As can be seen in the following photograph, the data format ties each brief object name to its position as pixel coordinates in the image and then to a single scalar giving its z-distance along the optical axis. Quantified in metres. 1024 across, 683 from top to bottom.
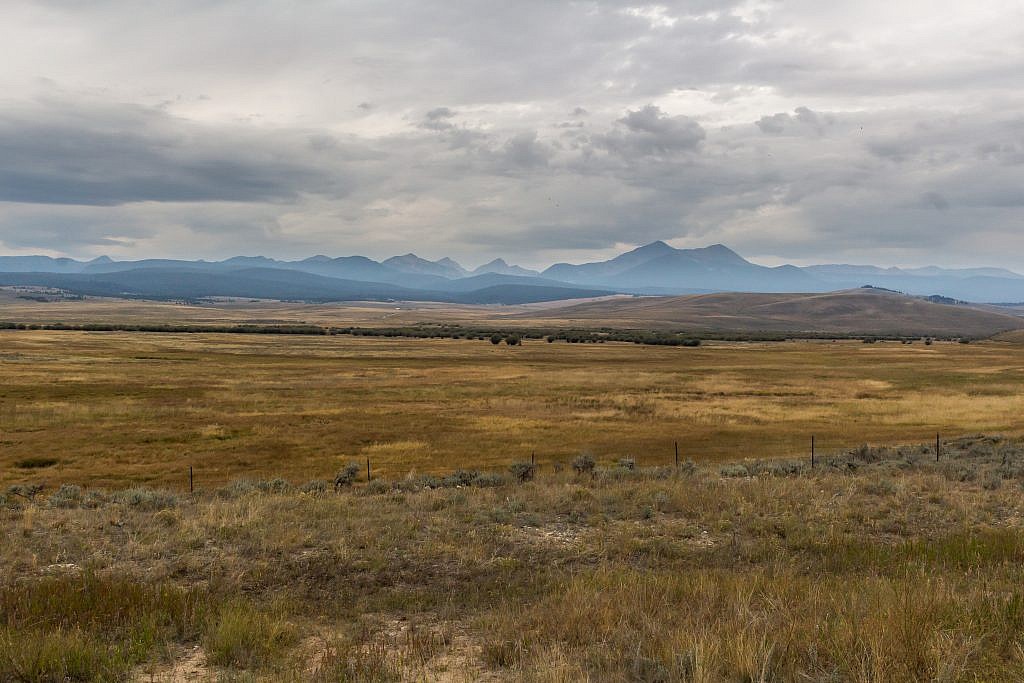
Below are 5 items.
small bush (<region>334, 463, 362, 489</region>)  22.60
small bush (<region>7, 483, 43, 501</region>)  20.10
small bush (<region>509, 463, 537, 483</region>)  21.14
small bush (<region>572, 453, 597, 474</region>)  22.39
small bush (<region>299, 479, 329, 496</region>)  19.94
